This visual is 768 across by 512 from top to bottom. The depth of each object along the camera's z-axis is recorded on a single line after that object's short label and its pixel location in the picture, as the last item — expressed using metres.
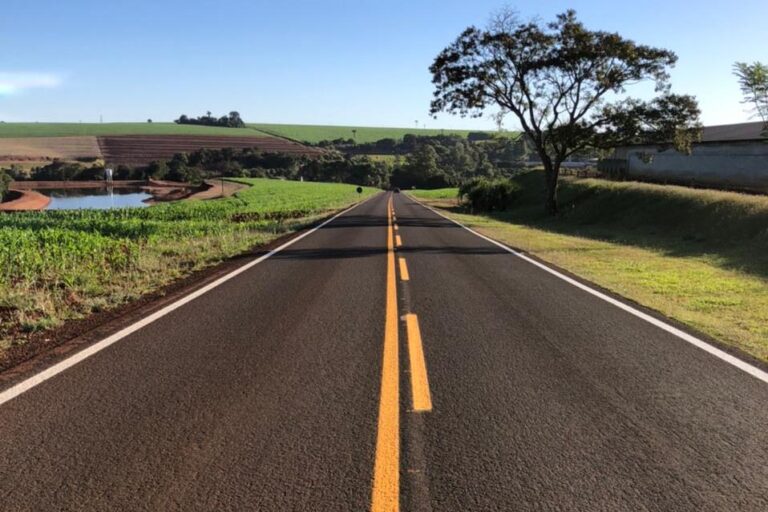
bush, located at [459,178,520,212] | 47.38
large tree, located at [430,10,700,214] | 28.81
